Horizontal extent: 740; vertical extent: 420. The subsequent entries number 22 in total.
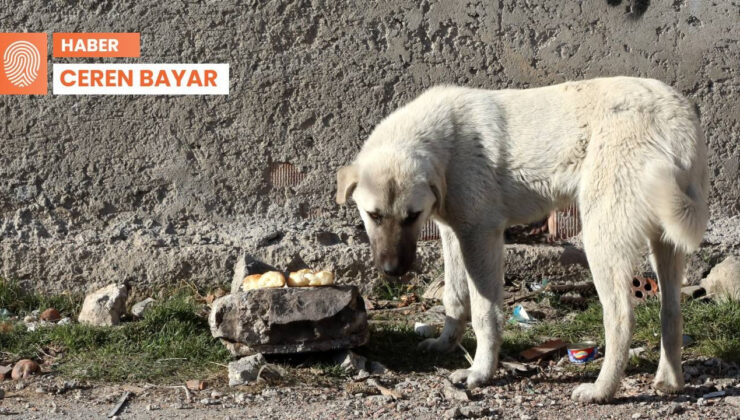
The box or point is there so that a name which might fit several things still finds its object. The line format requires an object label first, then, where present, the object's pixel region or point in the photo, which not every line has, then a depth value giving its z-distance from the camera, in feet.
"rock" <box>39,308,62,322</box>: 18.24
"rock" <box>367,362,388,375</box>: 15.43
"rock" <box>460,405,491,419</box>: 13.01
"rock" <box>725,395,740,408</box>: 13.69
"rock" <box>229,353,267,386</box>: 14.58
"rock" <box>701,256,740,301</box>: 18.65
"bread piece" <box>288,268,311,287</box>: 15.99
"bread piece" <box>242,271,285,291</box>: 15.83
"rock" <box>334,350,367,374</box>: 15.28
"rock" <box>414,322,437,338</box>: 17.29
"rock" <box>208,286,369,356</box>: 15.12
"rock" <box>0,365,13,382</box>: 15.19
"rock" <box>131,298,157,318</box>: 18.18
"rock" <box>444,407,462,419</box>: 12.91
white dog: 13.66
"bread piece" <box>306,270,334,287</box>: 15.89
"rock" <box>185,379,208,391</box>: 14.49
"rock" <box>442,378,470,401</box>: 13.94
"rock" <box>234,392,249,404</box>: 13.82
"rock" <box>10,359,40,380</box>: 15.16
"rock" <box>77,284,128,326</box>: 17.81
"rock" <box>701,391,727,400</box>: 14.18
